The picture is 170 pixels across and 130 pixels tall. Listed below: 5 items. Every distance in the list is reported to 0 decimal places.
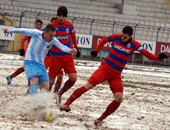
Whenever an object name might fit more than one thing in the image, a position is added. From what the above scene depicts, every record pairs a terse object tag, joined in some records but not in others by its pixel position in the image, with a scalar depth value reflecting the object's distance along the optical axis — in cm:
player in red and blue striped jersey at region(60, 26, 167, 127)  1902
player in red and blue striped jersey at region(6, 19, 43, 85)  2498
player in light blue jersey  1906
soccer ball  1780
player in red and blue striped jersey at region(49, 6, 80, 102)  2236
